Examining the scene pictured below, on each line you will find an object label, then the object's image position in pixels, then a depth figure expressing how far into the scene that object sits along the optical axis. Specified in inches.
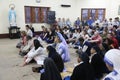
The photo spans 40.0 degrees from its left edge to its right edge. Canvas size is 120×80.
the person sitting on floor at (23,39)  252.3
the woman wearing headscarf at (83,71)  112.2
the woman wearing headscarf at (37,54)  188.3
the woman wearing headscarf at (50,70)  106.6
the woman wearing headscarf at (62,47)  190.1
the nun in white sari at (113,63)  57.5
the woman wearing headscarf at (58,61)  143.0
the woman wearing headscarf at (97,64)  139.9
